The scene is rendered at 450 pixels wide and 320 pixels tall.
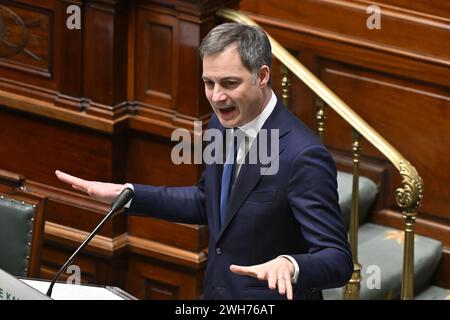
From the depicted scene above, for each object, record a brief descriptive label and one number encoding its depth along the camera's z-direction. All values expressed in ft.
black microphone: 20.09
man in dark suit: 22.03
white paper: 20.89
